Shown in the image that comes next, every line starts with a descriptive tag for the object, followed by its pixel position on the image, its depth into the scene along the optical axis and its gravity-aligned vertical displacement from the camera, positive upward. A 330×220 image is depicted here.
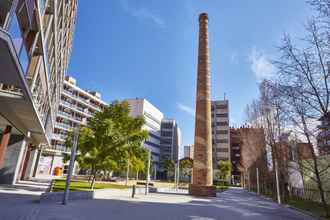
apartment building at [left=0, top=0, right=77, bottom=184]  6.94 +4.04
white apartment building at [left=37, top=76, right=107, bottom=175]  46.97 +12.40
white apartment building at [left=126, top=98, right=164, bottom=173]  80.44 +20.44
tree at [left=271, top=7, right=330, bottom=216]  9.22 +3.76
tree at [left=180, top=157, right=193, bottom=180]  64.95 +2.57
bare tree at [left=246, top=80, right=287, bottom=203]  22.33 +5.34
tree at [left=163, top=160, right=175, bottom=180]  74.19 +1.94
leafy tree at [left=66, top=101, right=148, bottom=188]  16.98 +2.17
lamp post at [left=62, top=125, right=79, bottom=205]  10.43 -0.07
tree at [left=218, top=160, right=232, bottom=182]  60.79 +1.67
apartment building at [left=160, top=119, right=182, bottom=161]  91.25 +13.79
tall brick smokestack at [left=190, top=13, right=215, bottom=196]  21.42 +4.28
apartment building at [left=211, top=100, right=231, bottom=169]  77.31 +16.02
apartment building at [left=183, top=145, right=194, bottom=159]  121.21 +12.93
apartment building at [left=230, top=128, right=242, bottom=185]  79.75 +7.74
